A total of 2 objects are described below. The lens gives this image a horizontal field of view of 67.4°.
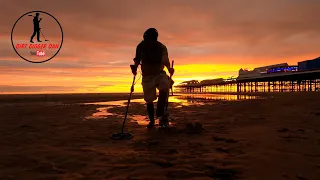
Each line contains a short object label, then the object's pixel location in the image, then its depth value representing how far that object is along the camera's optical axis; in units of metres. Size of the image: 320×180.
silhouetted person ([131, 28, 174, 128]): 6.00
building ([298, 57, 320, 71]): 47.89
